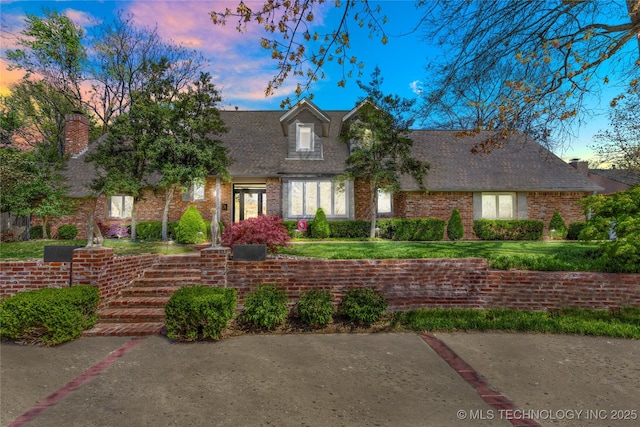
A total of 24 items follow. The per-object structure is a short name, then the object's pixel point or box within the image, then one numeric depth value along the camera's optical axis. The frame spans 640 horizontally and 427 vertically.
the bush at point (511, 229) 16.48
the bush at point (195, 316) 5.26
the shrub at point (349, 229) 16.19
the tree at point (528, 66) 6.48
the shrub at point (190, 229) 13.46
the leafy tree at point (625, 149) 16.44
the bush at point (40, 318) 5.17
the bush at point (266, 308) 5.85
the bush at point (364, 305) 6.04
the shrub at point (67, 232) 16.17
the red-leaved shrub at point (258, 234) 8.36
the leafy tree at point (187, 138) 13.30
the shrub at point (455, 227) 16.38
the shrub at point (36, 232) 16.47
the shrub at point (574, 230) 16.23
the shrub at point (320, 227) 15.61
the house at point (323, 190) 17.05
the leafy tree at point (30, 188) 12.89
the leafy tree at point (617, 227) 6.52
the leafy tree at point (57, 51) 24.91
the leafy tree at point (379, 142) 14.47
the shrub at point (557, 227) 16.52
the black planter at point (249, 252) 6.75
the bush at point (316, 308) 5.92
